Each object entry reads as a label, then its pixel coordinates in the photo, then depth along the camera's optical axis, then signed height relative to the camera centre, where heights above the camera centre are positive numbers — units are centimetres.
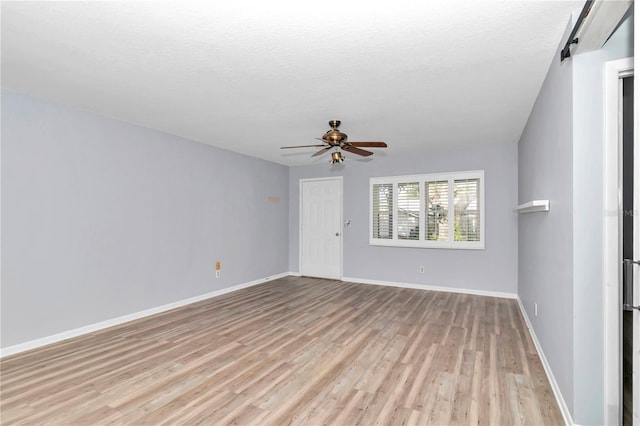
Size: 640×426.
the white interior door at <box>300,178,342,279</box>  644 -24
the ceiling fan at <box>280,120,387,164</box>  350 +85
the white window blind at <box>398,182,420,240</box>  562 +11
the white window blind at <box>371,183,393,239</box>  589 +11
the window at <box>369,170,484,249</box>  519 +13
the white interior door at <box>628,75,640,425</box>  116 -26
